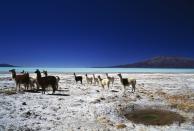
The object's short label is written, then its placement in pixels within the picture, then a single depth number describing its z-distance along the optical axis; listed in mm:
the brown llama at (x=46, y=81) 9943
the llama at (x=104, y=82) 12719
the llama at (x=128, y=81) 11275
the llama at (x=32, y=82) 11296
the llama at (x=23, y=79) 10739
